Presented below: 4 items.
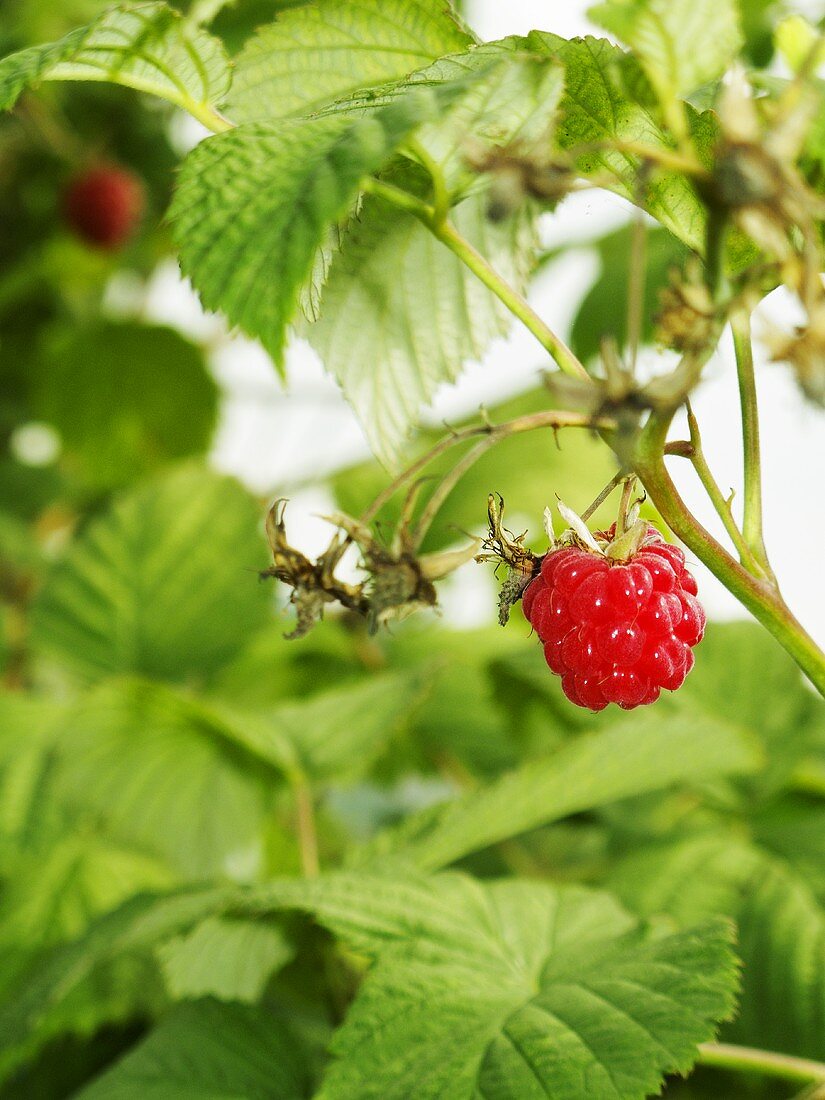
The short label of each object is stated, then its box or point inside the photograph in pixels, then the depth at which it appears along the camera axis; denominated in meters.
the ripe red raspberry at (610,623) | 0.28
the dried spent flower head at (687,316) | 0.25
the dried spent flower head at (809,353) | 0.25
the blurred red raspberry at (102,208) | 0.61
